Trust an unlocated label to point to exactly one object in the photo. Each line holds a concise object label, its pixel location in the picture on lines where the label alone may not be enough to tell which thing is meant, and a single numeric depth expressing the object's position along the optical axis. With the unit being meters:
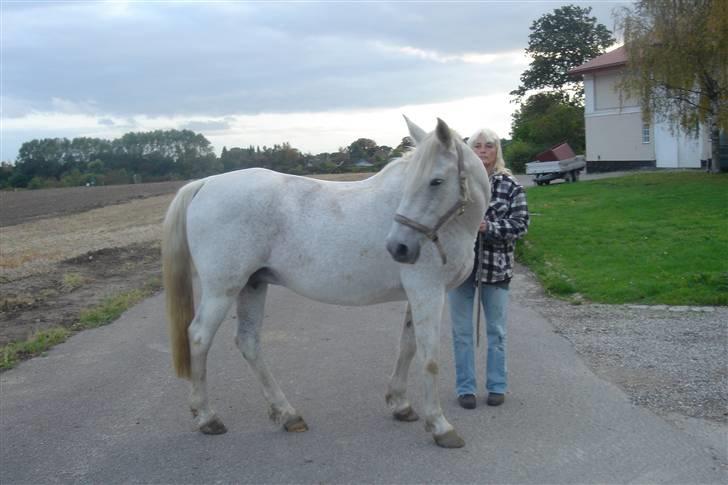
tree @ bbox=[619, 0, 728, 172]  22.50
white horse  4.16
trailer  30.41
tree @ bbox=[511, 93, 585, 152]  49.75
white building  33.62
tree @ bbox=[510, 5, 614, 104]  58.31
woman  5.01
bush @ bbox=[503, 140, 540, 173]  47.44
